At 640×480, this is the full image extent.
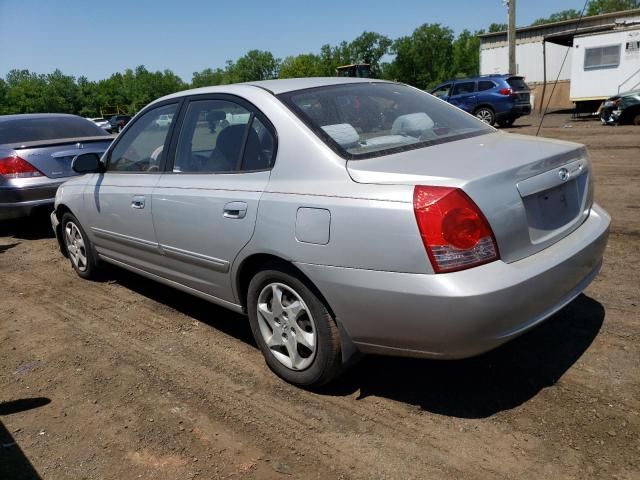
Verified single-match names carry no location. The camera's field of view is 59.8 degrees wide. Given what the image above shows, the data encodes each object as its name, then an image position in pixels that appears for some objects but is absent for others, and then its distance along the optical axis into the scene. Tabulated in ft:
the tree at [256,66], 401.35
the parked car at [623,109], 50.78
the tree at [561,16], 332.74
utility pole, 73.92
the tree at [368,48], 326.24
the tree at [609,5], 285.23
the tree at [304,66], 289.35
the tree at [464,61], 262.14
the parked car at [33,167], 22.07
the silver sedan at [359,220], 7.80
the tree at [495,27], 328.29
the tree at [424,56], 259.19
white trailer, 66.95
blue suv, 60.03
